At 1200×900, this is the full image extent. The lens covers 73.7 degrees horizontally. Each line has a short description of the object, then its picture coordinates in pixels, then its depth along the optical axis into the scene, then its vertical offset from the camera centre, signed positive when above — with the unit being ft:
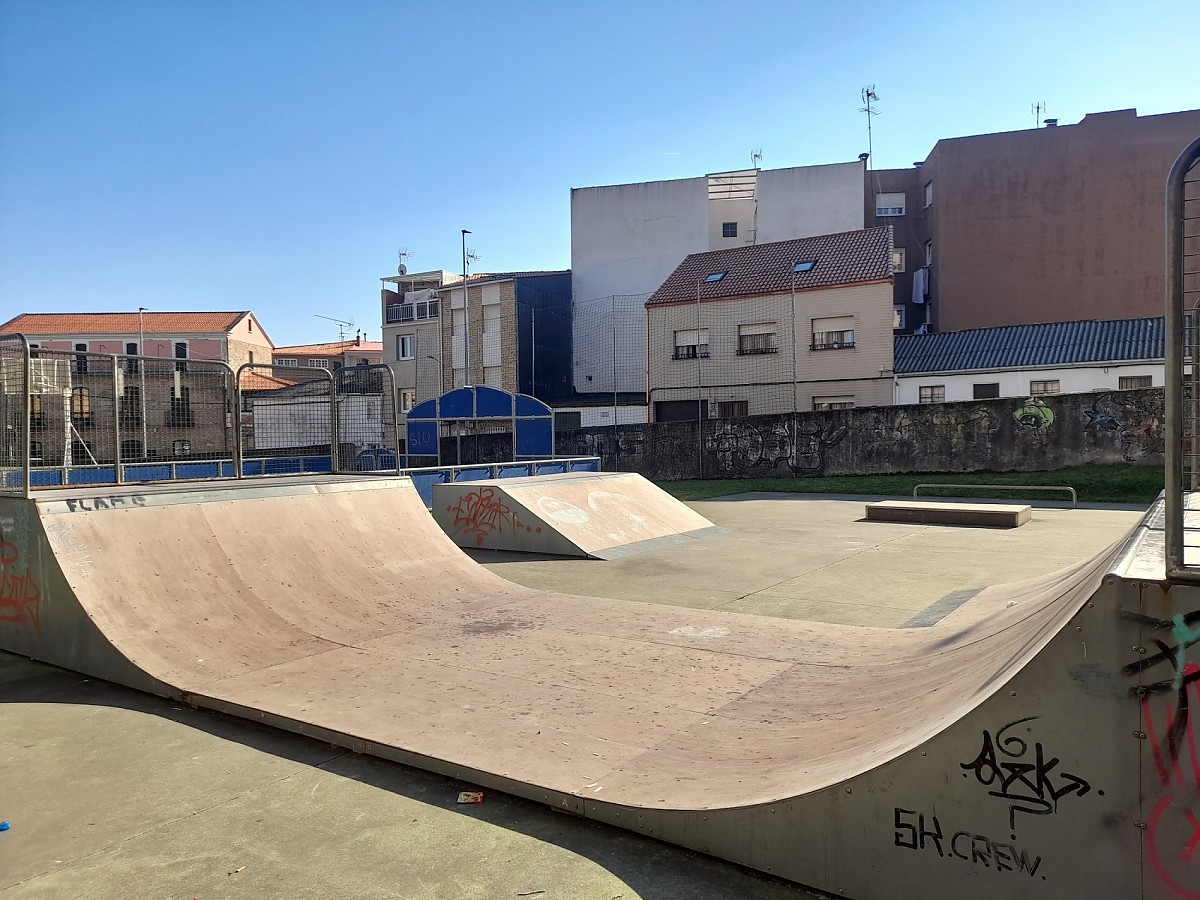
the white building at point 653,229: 122.72 +32.93
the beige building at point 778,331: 87.92 +12.16
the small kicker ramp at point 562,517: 35.22 -3.80
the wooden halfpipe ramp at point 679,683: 7.63 -4.26
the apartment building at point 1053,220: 105.81 +28.97
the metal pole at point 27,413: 19.23 +0.76
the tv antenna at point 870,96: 135.23 +56.93
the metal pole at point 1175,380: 7.48 +0.47
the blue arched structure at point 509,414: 71.15 +2.30
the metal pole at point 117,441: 26.84 +0.07
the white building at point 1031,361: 80.02 +7.47
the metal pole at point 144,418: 33.03 +1.14
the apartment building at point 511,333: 127.24 +17.34
